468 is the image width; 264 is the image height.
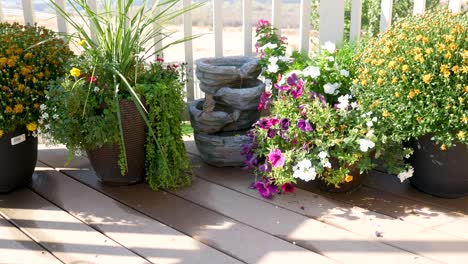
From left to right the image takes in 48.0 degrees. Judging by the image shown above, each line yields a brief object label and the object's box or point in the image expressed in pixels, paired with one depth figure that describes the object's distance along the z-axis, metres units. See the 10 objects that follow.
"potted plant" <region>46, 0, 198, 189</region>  2.27
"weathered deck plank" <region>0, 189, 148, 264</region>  1.92
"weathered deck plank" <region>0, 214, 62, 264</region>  1.91
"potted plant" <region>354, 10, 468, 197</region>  2.01
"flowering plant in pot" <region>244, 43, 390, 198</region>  2.22
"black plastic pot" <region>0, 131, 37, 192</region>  2.36
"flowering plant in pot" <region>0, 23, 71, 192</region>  2.25
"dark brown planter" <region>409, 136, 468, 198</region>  2.21
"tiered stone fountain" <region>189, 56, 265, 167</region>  2.66
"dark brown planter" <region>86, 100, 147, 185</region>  2.36
